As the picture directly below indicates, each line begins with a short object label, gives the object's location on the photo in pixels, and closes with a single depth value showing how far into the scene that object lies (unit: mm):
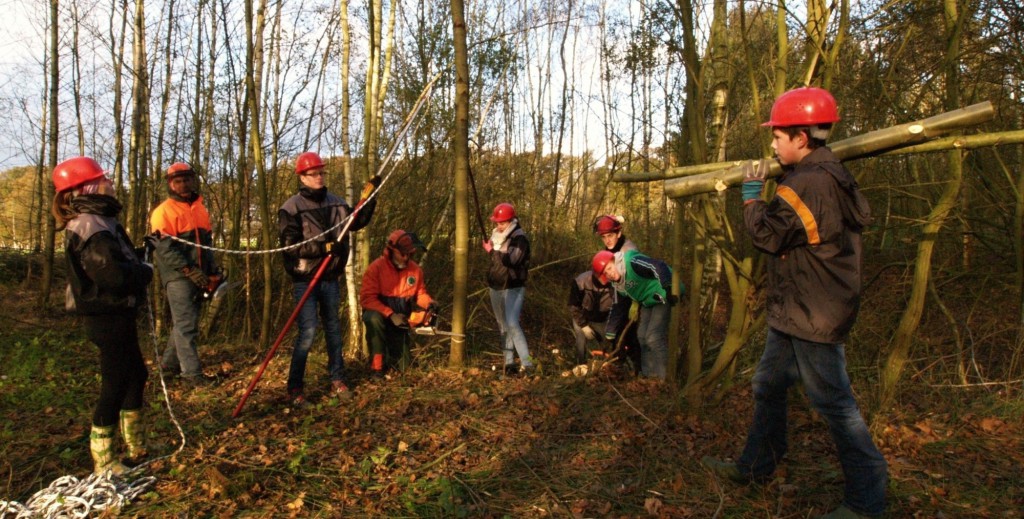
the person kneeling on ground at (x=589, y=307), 6810
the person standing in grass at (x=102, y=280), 3502
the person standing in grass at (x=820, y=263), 2760
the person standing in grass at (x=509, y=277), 6500
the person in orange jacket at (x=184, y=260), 5469
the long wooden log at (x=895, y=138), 2865
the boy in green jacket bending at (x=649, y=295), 6055
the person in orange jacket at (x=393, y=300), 6262
